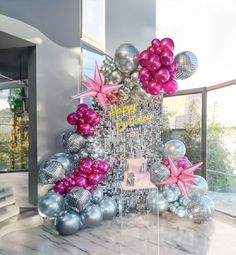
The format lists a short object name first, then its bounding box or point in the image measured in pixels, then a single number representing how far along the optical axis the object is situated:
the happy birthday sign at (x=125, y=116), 3.16
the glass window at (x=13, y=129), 4.10
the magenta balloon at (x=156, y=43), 2.60
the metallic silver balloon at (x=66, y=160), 2.79
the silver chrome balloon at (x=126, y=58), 2.73
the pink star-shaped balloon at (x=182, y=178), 2.79
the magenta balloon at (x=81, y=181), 2.74
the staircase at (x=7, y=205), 3.10
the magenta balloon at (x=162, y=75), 2.56
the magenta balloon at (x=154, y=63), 2.54
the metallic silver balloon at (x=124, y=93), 2.93
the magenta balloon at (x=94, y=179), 2.81
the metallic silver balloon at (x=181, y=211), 3.14
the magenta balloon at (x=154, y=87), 2.63
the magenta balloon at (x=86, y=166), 2.81
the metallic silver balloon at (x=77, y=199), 2.56
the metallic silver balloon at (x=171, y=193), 3.22
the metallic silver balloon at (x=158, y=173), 2.92
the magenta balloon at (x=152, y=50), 2.59
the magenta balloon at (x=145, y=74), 2.64
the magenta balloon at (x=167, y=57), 2.54
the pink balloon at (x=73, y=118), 2.92
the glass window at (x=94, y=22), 3.64
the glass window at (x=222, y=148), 3.40
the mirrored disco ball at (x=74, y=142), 2.86
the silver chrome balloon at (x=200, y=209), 2.90
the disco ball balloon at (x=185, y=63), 2.65
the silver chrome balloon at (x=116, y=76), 2.87
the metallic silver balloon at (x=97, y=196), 2.86
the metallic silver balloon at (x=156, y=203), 2.88
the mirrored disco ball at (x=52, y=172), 2.67
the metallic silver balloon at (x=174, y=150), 3.17
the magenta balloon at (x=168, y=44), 2.57
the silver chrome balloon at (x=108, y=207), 2.91
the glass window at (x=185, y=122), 3.91
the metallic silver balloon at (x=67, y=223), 2.54
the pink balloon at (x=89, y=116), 2.88
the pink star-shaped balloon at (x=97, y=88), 2.75
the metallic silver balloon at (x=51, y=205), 2.66
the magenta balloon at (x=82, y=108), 2.94
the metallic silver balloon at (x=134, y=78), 2.78
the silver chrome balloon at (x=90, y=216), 2.67
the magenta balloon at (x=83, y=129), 2.88
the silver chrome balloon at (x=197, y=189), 2.99
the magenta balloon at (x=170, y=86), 2.63
